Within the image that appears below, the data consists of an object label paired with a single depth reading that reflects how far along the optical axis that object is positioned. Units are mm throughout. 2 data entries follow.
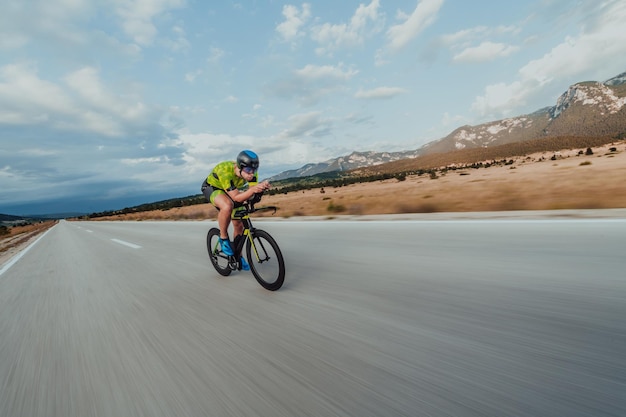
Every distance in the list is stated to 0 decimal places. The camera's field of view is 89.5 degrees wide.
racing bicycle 3445
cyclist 3730
